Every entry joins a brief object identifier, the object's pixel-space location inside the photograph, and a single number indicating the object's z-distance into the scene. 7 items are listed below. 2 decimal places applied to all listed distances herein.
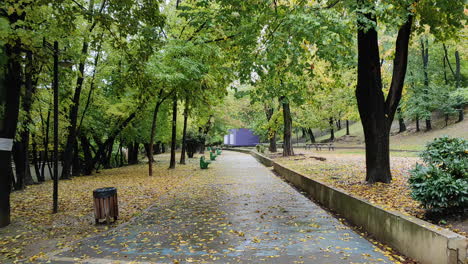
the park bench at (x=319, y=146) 33.82
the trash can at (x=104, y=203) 7.07
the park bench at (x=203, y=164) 21.20
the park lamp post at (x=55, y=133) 8.02
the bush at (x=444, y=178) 4.93
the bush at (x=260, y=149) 34.12
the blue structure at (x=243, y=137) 64.19
